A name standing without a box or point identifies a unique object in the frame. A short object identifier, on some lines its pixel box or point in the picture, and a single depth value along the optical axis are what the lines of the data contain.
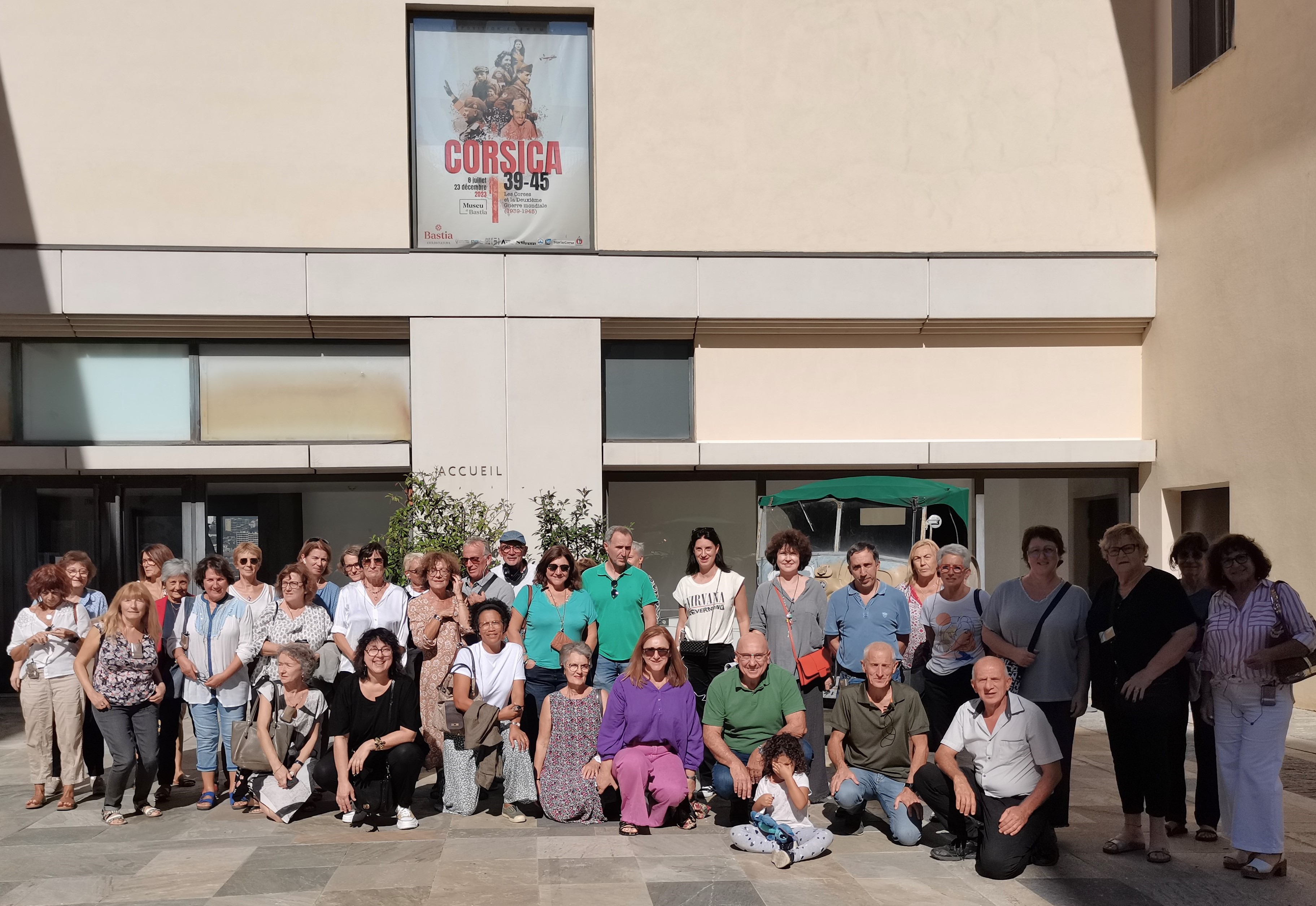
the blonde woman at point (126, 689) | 7.86
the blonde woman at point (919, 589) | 8.12
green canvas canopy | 13.44
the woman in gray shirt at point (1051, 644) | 6.97
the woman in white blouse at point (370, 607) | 8.64
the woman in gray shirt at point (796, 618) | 8.28
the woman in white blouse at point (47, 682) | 8.28
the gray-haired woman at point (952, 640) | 7.54
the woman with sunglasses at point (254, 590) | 8.38
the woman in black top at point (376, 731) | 7.57
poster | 14.27
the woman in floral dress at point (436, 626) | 8.52
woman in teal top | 8.54
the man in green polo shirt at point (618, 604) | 8.77
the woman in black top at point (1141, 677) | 6.61
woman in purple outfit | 7.38
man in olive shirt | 7.21
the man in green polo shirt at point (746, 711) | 7.34
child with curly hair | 6.84
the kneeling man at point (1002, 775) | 6.43
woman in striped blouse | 6.30
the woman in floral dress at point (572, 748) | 7.67
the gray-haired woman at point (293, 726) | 7.73
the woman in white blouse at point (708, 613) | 8.66
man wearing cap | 9.15
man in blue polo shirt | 7.96
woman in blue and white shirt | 8.23
